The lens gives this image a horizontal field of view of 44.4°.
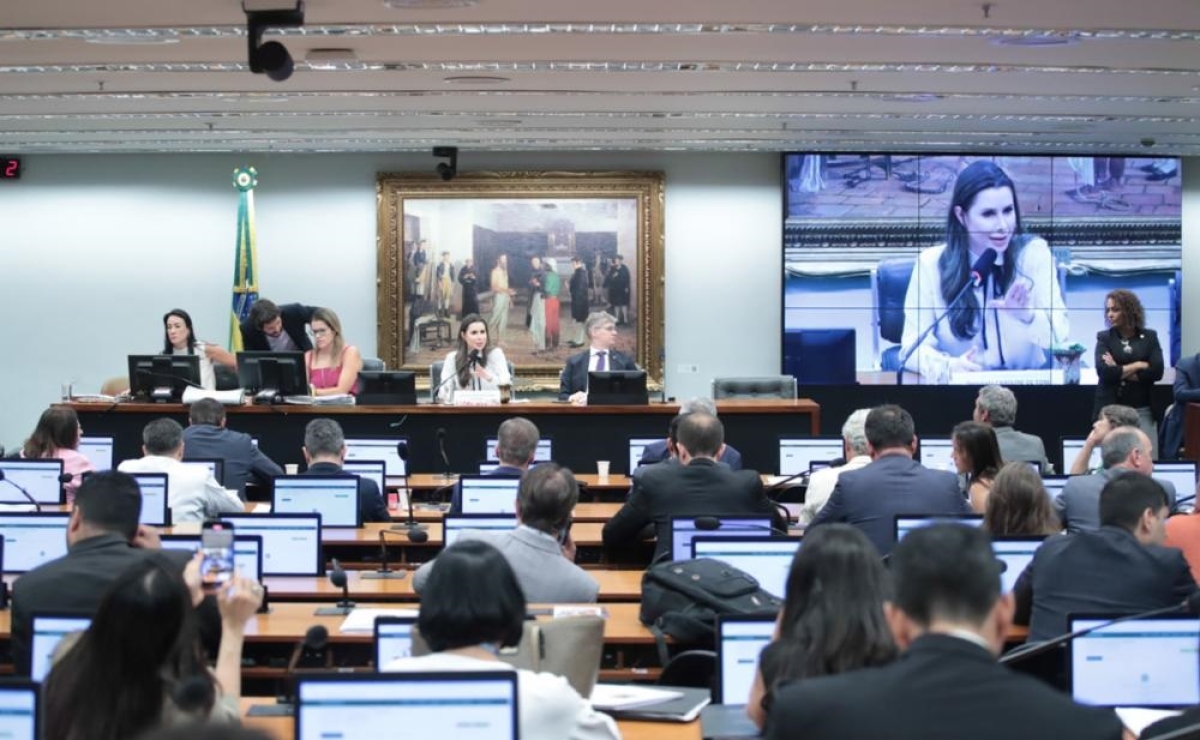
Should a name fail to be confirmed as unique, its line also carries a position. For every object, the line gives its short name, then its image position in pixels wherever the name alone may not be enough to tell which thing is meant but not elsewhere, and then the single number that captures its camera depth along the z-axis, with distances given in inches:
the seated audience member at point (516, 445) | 289.7
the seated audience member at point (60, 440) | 320.2
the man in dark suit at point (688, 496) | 259.4
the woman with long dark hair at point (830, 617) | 126.1
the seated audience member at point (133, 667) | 111.5
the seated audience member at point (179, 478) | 289.4
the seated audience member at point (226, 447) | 343.9
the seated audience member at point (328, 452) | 299.1
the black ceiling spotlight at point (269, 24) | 340.2
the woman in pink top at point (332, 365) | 454.9
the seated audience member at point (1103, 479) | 249.1
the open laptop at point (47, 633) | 161.2
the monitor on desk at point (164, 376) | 451.5
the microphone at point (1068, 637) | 135.3
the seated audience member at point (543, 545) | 196.5
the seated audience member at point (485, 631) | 124.3
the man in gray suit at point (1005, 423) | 327.9
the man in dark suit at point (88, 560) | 169.0
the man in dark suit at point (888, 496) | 245.9
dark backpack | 191.3
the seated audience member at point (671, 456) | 346.9
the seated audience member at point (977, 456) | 262.1
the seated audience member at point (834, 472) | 285.0
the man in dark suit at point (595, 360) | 466.6
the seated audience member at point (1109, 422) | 311.9
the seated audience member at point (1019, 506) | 217.2
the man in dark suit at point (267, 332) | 479.5
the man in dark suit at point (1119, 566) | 181.5
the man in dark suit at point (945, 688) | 92.1
